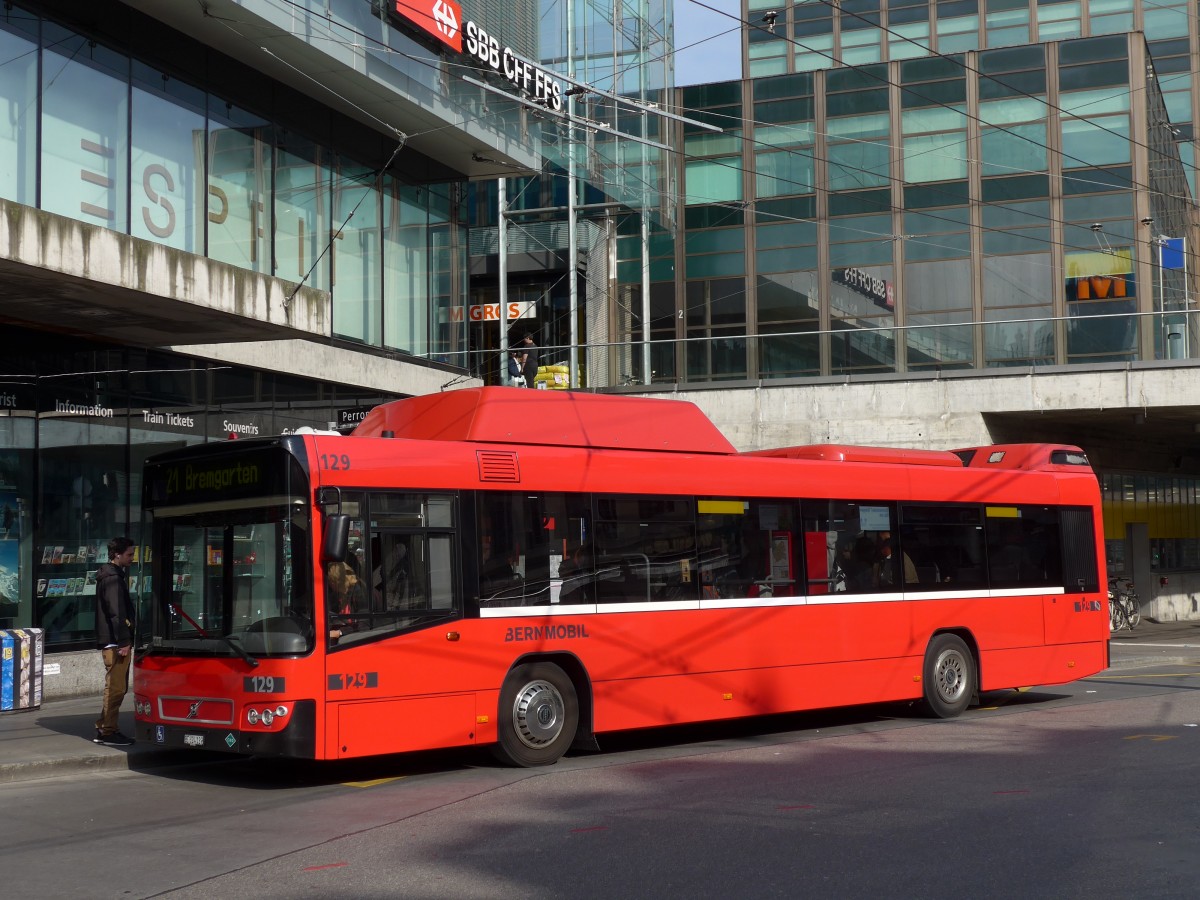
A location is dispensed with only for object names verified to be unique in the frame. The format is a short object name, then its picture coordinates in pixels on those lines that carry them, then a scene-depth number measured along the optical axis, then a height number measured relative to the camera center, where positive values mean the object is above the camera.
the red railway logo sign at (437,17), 20.27 +7.74
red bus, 10.44 -0.48
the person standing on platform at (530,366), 26.97 +3.21
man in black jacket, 12.34 -0.92
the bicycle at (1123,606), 32.31 -2.06
